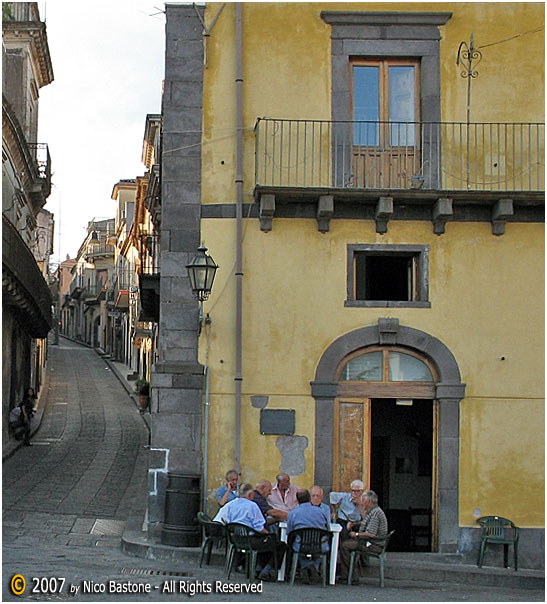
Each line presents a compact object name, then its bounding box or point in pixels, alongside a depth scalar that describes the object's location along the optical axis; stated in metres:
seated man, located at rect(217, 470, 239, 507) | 11.48
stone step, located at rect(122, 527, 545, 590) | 11.45
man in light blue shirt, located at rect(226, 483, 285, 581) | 10.39
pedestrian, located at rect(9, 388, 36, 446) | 24.86
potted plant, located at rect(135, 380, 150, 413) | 33.50
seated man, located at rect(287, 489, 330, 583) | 10.32
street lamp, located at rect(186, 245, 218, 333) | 12.03
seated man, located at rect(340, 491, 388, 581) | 10.66
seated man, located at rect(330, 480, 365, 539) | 11.34
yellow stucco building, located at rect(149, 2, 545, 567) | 12.57
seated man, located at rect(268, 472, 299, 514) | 11.58
